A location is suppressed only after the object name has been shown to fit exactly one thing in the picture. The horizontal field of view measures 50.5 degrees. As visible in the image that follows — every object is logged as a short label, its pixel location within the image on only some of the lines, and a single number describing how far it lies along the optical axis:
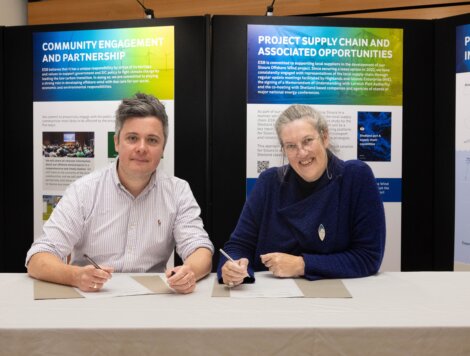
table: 1.15
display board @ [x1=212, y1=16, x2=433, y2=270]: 2.84
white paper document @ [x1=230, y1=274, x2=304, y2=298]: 1.45
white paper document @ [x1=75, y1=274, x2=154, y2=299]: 1.45
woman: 1.70
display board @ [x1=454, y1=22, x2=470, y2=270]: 2.76
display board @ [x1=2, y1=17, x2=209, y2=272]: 2.87
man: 1.88
